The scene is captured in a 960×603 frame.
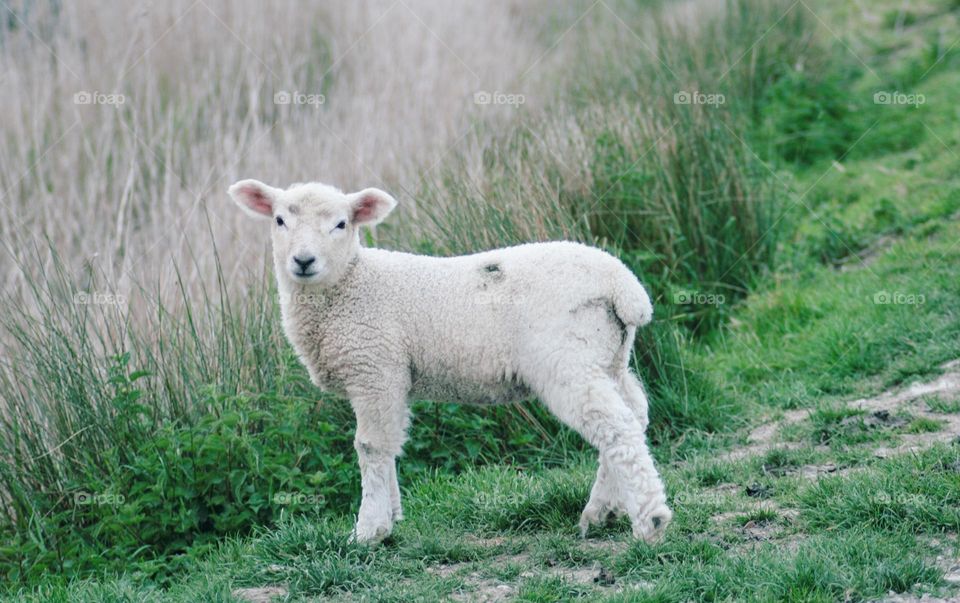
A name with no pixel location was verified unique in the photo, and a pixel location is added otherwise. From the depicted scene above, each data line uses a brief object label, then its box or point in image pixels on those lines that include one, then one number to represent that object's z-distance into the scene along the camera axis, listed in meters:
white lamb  8.88
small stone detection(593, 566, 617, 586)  8.46
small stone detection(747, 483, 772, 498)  10.02
